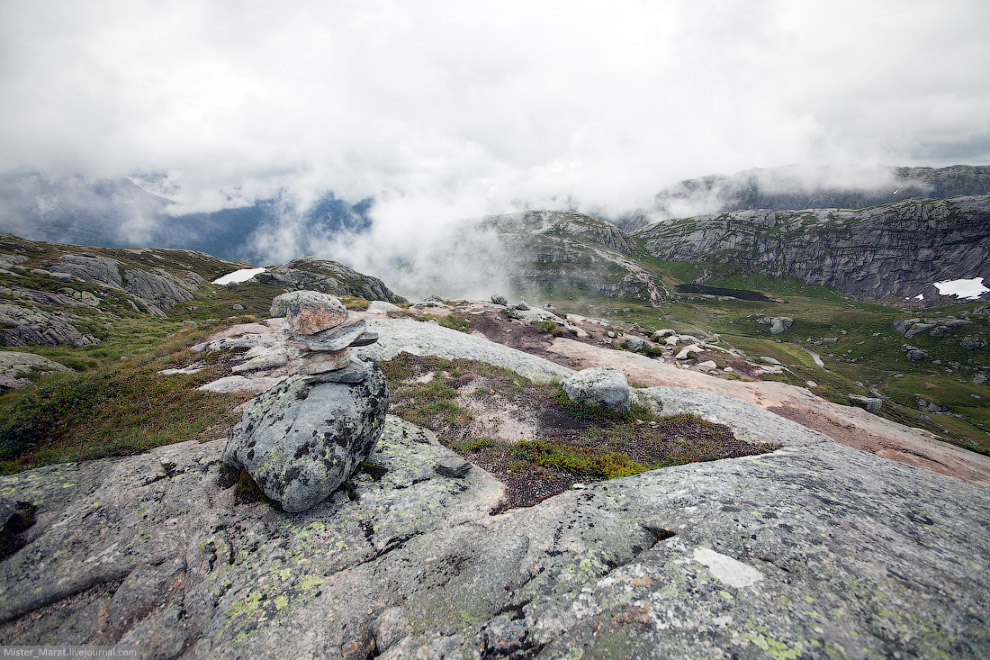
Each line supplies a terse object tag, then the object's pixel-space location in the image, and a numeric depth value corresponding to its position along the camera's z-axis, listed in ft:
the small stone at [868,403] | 122.35
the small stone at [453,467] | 37.65
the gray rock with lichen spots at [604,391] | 60.80
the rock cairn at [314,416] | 30.60
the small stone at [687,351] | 138.51
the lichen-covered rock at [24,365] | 61.26
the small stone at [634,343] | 141.59
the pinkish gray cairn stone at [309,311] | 35.83
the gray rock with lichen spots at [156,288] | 215.31
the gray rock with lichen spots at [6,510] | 25.01
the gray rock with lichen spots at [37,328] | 88.02
